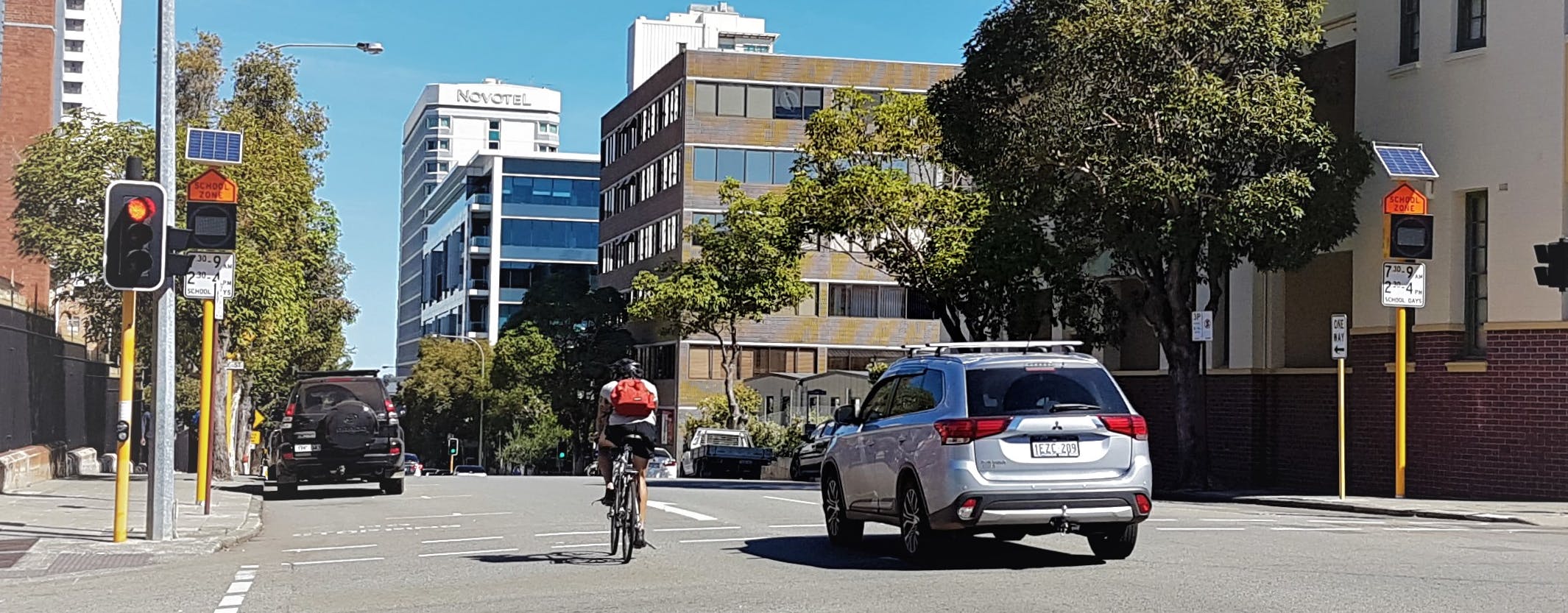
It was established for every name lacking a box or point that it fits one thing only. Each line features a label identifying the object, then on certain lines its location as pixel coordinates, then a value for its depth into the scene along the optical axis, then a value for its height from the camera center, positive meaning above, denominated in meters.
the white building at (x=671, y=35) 124.06 +22.61
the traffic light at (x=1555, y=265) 22.25 +1.30
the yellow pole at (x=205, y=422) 20.08 -0.87
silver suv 13.02 -0.69
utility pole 17.12 -0.35
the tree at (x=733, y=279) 57.94 +2.63
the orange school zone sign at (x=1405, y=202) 24.80 +2.32
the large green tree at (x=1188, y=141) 26.70 +3.44
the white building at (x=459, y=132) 182.50 +23.55
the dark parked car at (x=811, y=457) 38.84 -2.31
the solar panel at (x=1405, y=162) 24.69 +2.88
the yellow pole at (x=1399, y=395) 24.52 -0.40
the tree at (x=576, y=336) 80.12 +0.88
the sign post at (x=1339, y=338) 25.45 +0.40
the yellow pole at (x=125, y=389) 16.66 -0.39
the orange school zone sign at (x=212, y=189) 18.08 +1.65
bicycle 14.54 -1.23
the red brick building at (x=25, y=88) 44.06 +6.68
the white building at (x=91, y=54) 146.75 +25.31
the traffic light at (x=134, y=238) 16.28 +1.03
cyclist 14.80 -0.53
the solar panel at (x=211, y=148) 18.88 +2.17
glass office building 125.75 +8.85
